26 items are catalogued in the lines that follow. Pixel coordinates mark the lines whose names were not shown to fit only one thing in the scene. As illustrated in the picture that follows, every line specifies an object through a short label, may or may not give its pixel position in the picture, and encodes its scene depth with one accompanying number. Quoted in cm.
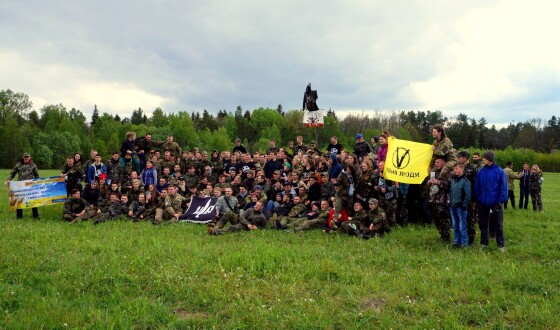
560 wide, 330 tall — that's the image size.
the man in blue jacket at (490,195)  936
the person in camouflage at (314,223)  1261
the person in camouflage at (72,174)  1650
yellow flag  1144
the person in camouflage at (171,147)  1873
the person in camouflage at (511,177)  1792
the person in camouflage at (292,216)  1307
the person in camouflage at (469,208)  1009
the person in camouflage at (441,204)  1044
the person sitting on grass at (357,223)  1155
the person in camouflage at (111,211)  1432
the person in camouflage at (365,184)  1238
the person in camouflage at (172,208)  1465
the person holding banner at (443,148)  1072
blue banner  1513
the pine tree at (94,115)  13462
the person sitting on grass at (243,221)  1239
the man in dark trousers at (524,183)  1876
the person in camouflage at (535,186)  1770
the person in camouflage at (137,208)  1471
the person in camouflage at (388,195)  1225
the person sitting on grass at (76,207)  1464
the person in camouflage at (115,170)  1666
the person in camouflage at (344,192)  1244
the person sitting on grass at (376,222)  1134
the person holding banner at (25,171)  1552
